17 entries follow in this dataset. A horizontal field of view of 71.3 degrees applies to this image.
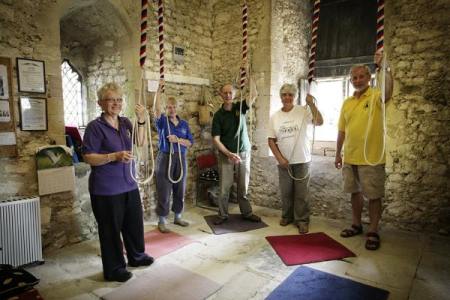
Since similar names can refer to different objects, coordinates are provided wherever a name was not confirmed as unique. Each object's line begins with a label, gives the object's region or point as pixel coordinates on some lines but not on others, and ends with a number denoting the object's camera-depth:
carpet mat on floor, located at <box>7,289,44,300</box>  2.20
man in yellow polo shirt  2.92
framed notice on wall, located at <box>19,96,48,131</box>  2.81
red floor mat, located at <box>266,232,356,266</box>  2.82
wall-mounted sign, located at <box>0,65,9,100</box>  2.67
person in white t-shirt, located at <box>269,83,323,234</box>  3.42
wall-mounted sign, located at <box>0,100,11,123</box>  2.69
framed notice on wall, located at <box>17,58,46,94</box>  2.78
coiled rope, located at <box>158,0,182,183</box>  2.51
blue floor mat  2.22
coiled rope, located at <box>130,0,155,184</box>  2.35
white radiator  2.61
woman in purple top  2.35
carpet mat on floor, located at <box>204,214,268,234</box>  3.59
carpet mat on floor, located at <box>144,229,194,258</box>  3.03
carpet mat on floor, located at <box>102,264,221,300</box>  2.26
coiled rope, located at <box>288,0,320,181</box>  2.69
